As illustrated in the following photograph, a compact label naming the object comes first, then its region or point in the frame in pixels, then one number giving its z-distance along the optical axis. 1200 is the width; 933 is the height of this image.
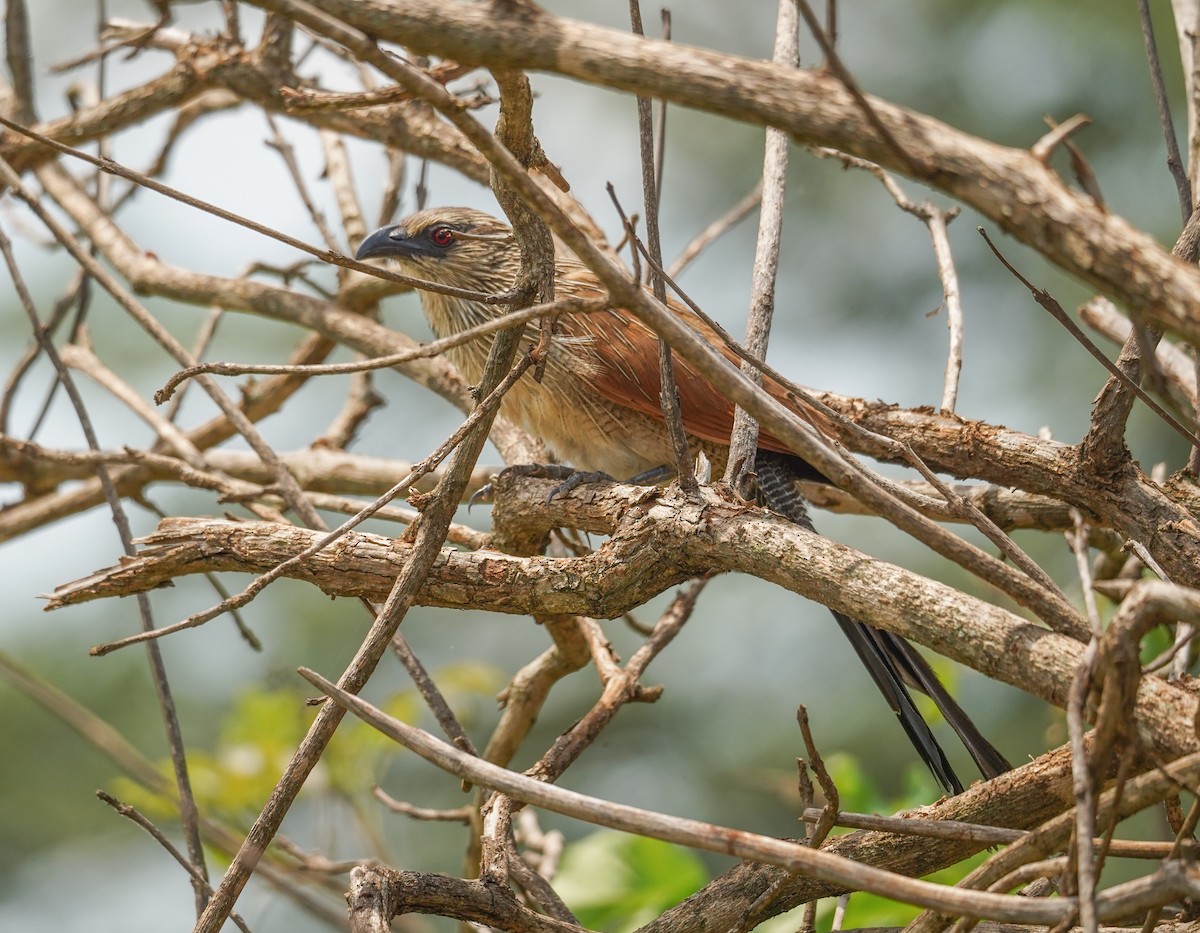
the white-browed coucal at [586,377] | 6.02
